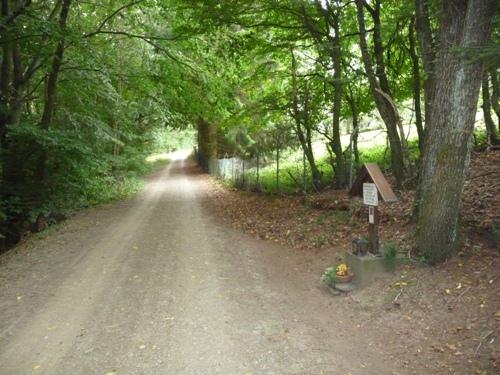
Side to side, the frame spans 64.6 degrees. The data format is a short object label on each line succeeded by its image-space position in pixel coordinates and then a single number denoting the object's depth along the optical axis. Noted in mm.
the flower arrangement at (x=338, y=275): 5945
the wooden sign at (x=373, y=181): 5605
